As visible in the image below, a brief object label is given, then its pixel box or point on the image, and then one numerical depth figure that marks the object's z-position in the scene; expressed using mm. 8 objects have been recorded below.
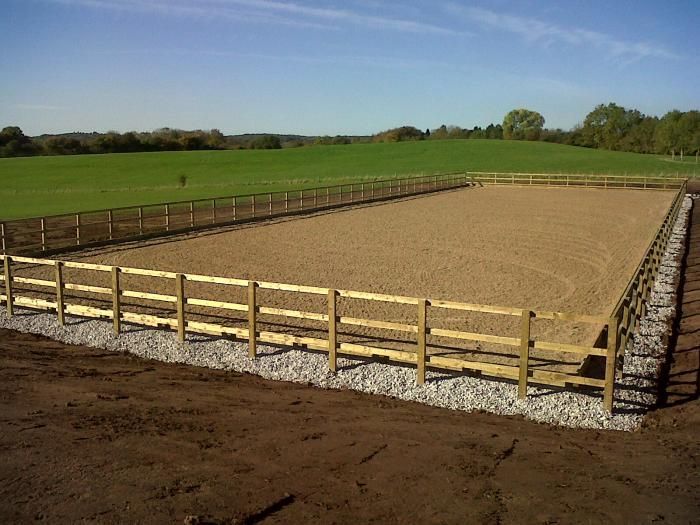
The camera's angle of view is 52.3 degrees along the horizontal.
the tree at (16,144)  107188
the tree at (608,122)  131000
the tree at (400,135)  146625
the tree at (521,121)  153938
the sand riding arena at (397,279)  9648
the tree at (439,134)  155500
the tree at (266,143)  131000
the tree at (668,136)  110438
